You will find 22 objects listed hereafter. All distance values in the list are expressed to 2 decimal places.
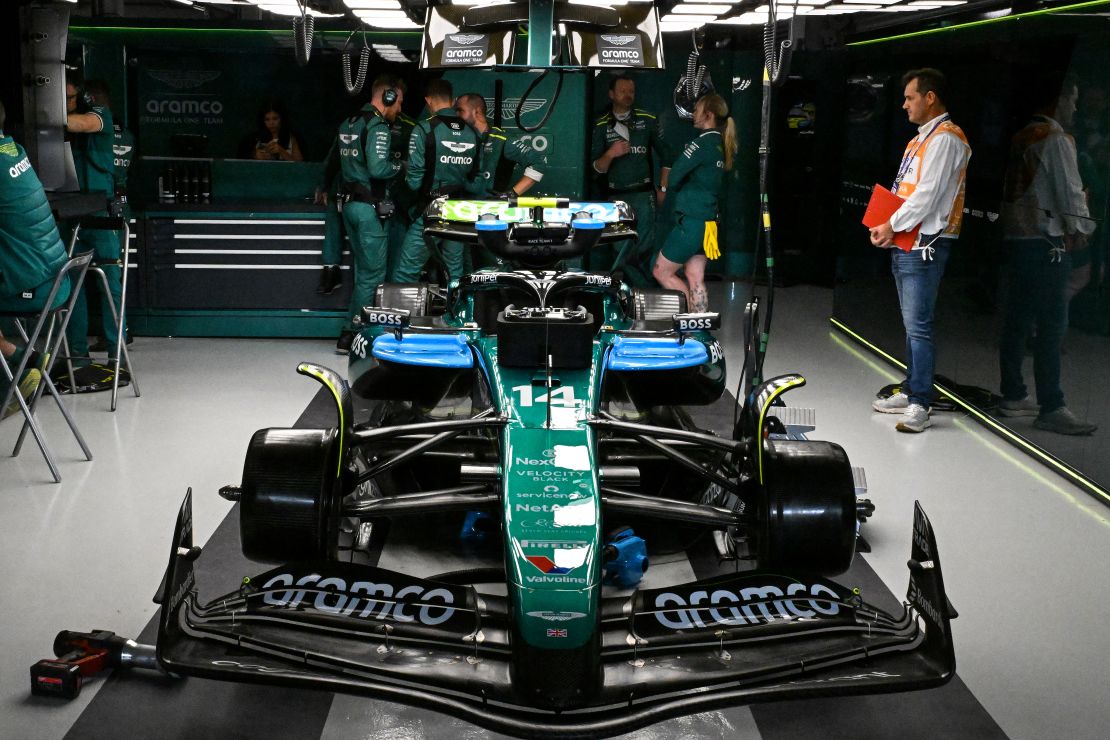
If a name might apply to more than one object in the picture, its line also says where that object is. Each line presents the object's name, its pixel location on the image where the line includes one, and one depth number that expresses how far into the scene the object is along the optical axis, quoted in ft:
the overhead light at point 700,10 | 24.49
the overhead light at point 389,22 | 24.80
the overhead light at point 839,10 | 25.16
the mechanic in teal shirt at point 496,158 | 24.26
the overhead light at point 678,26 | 28.19
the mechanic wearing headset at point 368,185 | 23.22
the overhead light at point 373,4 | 22.54
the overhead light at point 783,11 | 26.86
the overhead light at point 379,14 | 23.82
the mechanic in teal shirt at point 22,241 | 16.25
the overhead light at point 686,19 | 26.43
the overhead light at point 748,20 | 28.11
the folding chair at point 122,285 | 18.79
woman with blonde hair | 22.98
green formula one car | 7.88
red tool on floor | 9.29
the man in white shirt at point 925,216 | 17.74
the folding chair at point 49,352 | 15.05
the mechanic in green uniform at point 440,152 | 23.25
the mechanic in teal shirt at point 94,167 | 20.89
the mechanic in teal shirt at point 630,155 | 26.81
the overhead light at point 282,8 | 25.13
